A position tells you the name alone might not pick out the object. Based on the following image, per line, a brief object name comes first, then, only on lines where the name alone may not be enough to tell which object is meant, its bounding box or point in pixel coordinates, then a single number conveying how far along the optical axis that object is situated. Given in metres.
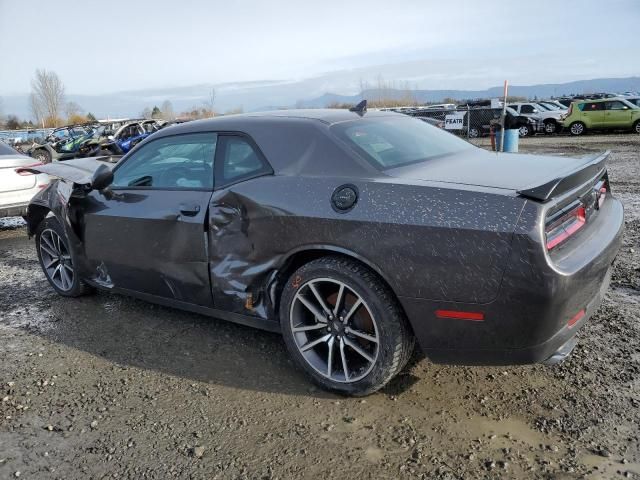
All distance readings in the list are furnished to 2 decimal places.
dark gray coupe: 2.30
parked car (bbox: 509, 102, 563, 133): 23.22
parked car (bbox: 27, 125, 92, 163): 18.84
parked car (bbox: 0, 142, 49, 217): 6.87
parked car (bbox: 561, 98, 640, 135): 20.50
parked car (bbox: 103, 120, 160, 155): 17.78
